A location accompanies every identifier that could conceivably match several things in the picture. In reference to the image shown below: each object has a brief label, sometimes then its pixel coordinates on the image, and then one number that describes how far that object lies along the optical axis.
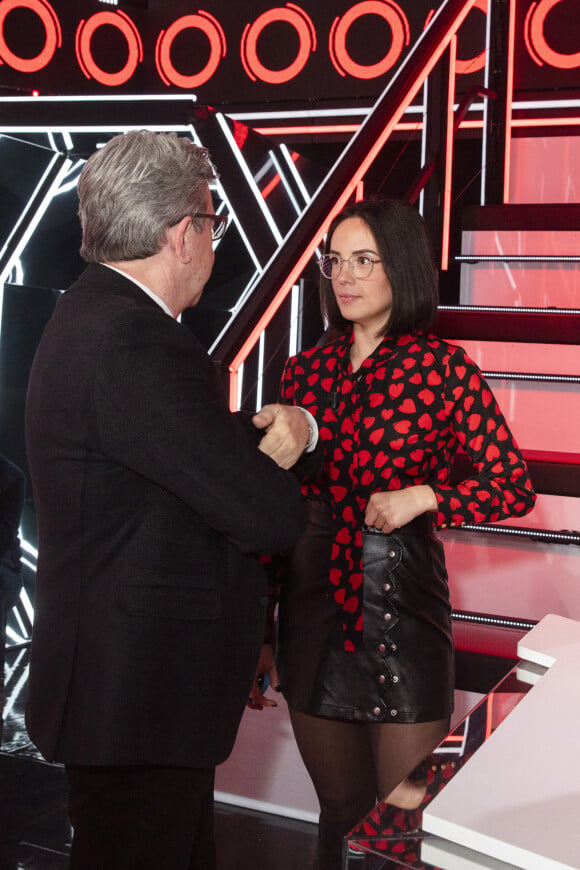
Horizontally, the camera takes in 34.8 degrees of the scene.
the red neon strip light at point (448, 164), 3.63
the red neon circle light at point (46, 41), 7.37
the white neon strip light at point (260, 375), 2.73
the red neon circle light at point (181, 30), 7.31
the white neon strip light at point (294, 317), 2.90
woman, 1.82
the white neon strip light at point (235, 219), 4.12
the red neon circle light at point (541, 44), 6.21
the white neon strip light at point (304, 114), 6.84
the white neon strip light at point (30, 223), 4.46
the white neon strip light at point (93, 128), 3.91
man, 1.38
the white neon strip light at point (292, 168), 5.08
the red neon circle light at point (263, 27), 7.03
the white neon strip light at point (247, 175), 4.12
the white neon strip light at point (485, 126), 4.14
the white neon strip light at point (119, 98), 3.86
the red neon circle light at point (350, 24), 6.73
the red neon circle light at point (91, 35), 7.47
